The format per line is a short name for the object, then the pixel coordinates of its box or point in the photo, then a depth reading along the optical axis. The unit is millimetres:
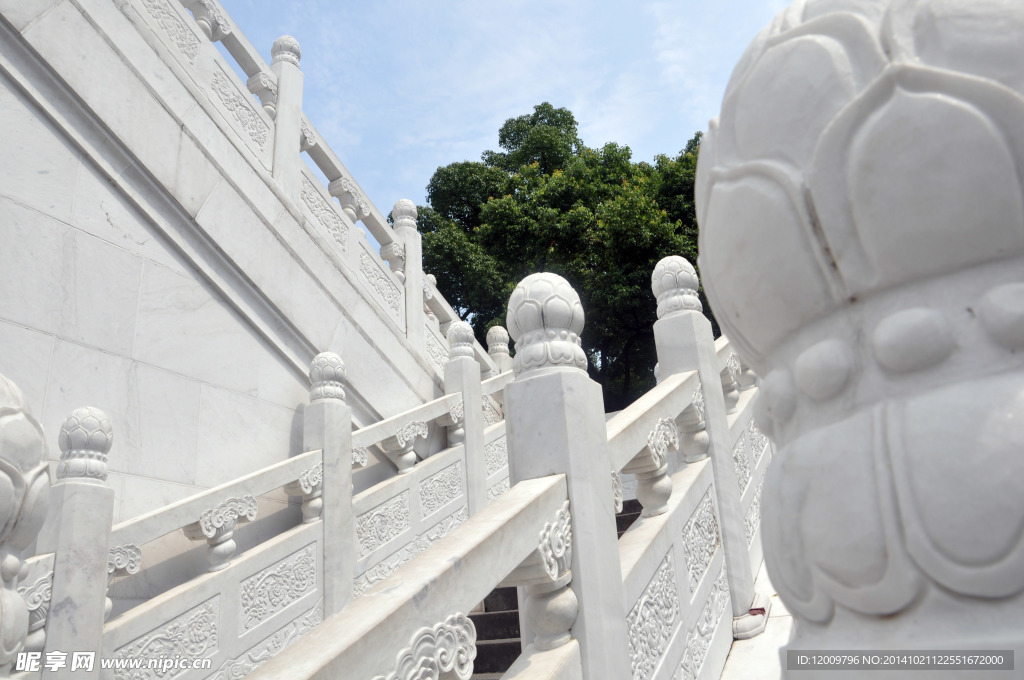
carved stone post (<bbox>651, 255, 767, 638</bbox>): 3889
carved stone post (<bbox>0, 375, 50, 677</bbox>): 2059
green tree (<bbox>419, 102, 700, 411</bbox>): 17109
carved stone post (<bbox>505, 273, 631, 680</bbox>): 2582
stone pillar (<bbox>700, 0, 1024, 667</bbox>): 952
